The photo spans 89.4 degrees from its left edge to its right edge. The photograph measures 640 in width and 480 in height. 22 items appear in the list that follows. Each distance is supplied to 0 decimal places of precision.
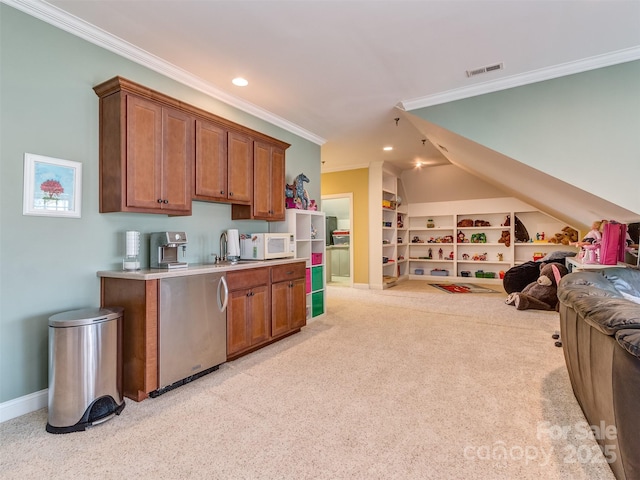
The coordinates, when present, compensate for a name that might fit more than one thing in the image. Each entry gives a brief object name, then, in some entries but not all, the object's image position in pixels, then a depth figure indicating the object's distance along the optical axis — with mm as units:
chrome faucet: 3447
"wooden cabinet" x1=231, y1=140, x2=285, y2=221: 3541
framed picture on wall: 2119
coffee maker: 2641
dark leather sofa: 1204
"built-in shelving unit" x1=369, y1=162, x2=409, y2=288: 6715
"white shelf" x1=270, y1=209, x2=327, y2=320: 4160
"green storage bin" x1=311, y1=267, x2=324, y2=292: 4492
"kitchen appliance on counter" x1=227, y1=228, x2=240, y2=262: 3396
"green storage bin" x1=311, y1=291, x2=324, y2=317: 4430
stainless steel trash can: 1907
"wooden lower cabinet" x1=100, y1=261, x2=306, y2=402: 2242
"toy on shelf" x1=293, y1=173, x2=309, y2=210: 4344
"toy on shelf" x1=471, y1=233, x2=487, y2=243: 7598
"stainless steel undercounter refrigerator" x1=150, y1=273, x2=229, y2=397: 2336
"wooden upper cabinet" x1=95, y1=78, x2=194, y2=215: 2371
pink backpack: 3388
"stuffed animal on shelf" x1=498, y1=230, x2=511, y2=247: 7273
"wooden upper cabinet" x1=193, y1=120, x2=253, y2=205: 2934
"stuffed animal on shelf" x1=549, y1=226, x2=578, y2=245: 6688
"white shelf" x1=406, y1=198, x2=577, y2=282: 7164
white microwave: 3527
